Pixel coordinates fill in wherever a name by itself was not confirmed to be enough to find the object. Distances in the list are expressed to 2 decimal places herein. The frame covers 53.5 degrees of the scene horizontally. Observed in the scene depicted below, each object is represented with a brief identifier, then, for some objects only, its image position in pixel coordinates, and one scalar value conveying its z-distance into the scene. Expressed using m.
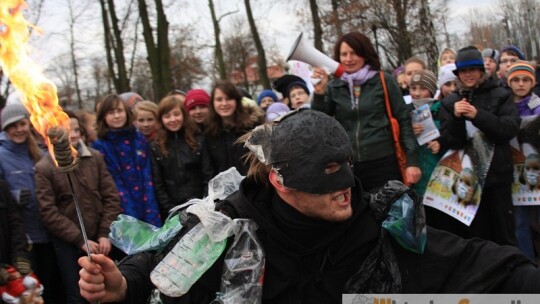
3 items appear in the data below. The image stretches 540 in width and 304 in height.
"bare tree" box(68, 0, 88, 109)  22.33
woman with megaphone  4.44
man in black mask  2.09
